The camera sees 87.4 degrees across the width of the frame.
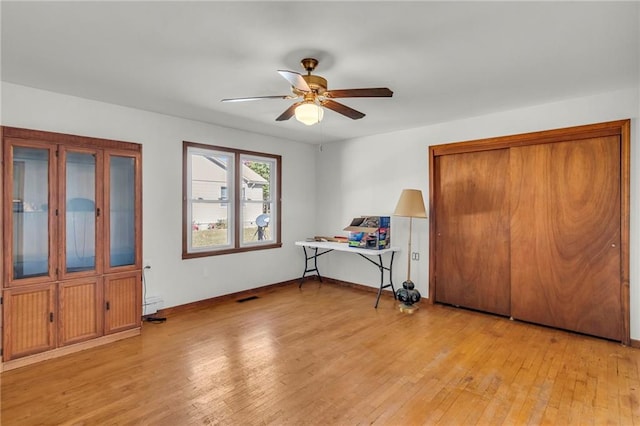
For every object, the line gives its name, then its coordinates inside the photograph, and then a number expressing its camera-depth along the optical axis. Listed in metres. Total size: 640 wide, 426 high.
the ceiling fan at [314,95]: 2.42
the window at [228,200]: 4.53
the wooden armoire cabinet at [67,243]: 2.89
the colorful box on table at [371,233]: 4.71
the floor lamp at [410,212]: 4.31
